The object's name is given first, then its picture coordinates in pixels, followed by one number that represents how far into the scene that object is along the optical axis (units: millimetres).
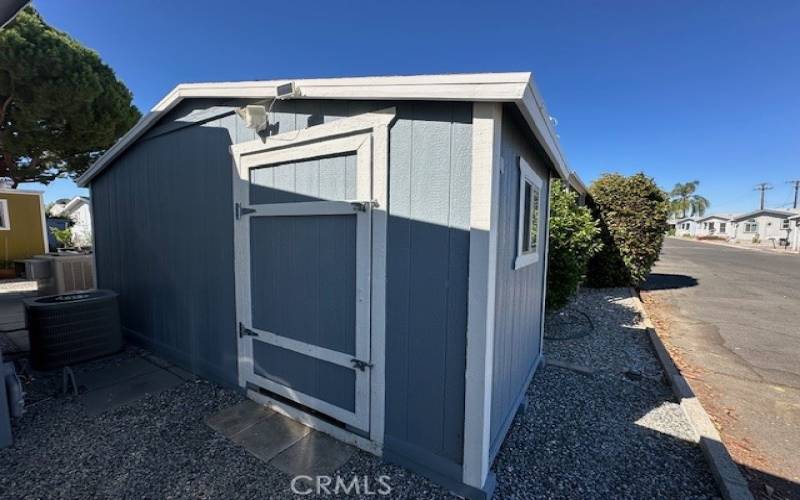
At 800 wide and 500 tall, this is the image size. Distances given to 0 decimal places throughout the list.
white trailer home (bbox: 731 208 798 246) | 37406
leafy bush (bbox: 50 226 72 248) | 12828
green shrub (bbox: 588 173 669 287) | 7898
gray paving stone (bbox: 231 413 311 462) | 2416
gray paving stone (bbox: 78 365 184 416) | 2996
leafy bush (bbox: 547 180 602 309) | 5121
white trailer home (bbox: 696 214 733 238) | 46156
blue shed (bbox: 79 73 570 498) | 1927
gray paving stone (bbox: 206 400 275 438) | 2662
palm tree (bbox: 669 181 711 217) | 68500
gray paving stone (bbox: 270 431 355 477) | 2223
